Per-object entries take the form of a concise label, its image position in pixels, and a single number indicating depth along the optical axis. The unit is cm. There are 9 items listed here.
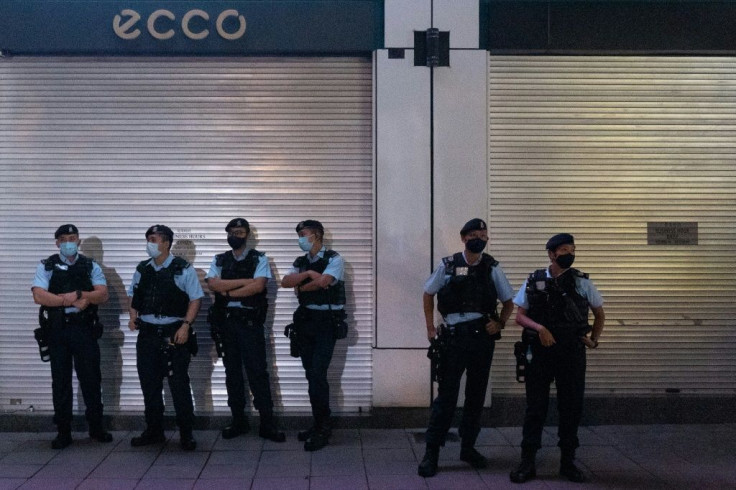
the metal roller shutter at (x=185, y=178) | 729
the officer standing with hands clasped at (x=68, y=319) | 642
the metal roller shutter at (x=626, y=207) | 739
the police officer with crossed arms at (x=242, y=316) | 659
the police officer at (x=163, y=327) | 638
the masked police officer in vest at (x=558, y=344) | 553
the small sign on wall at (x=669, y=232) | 741
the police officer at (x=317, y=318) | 648
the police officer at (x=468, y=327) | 570
